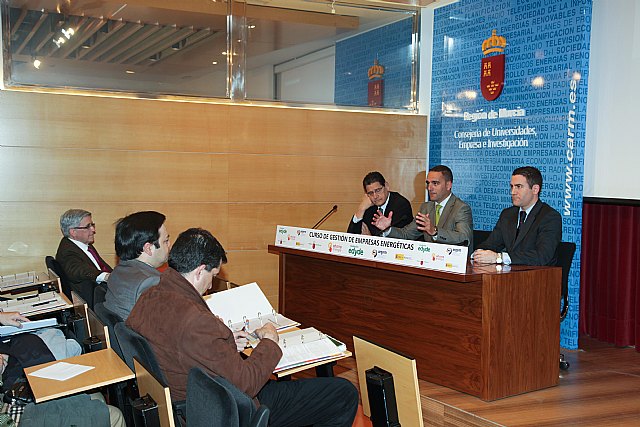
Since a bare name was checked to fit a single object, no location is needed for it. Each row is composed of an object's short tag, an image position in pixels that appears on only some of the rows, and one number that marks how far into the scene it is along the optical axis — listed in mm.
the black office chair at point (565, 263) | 5082
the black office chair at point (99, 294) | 4273
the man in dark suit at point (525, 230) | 4840
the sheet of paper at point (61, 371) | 2961
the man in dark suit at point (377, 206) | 6277
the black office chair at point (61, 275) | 5372
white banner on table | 4246
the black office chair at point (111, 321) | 3359
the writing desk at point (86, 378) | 2766
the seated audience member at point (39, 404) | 3135
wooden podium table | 4188
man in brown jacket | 2865
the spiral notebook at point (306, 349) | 3158
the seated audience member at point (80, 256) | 5141
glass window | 6559
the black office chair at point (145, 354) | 2848
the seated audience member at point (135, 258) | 3762
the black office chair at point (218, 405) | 2373
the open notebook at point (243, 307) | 3908
